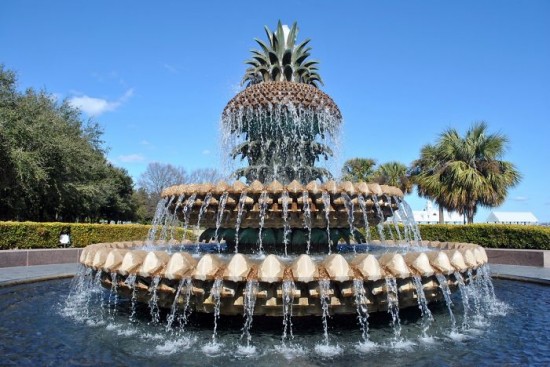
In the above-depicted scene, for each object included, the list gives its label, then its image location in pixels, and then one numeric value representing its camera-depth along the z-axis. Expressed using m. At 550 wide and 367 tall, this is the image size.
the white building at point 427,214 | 56.75
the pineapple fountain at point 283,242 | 5.00
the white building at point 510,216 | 47.56
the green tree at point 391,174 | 41.34
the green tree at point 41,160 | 22.45
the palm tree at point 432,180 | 24.55
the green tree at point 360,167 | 46.38
